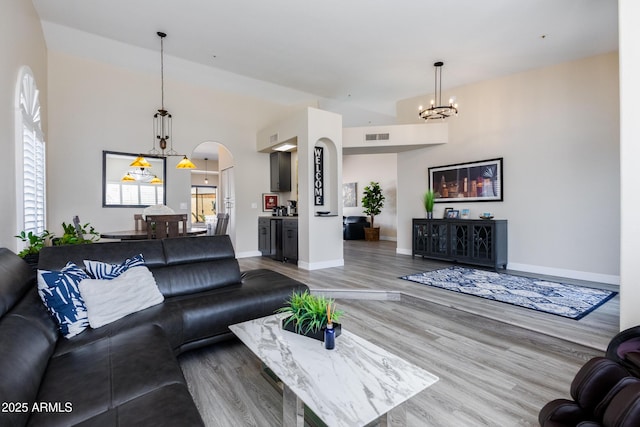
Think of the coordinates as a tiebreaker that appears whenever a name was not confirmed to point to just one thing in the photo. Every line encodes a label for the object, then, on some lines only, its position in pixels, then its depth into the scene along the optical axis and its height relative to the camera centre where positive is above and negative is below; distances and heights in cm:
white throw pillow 186 -56
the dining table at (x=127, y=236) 361 -26
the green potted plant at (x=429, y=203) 596 +19
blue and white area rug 312 -100
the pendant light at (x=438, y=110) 492 +181
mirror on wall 501 +61
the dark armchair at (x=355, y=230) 980 -57
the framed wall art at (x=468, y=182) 529 +59
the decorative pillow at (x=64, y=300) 171 -51
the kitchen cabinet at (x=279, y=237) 543 -48
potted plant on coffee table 168 -61
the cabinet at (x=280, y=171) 660 +98
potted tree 938 +29
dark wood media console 493 -52
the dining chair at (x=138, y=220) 452 -8
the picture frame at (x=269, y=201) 673 +30
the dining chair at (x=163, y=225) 369 -13
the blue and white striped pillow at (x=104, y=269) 210 -40
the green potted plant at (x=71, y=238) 278 -22
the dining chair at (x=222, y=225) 507 -19
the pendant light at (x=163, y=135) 517 +150
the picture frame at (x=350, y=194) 1061 +70
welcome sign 541 +69
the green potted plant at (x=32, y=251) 242 -30
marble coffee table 112 -74
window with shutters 292 +67
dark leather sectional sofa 105 -70
